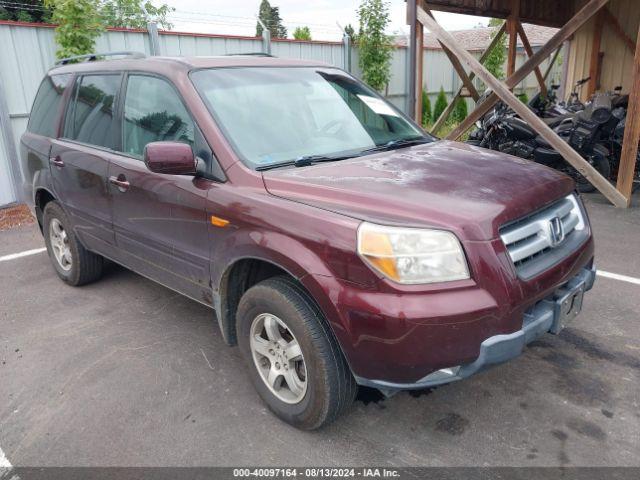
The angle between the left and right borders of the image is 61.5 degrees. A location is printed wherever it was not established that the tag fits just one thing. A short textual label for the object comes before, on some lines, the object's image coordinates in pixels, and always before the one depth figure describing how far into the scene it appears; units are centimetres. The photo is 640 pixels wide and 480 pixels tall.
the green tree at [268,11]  4572
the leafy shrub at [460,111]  1673
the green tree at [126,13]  937
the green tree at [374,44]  1227
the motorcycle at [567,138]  736
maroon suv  228
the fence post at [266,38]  1005
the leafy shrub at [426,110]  1567
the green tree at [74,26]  765
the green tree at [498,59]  1802
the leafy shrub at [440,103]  1600
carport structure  675
